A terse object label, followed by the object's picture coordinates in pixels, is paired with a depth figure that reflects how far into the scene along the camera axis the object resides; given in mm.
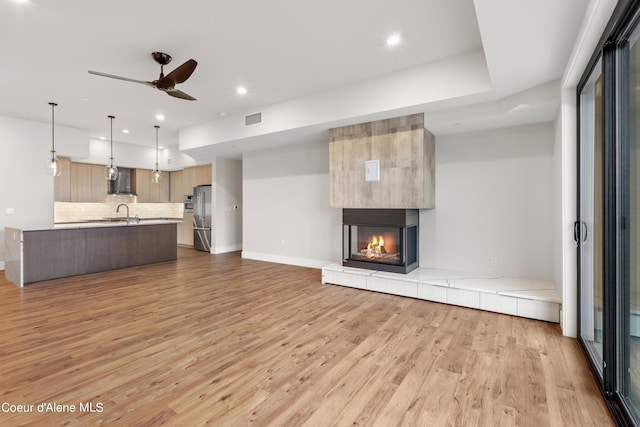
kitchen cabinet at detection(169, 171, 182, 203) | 9297
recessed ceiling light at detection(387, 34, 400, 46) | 3172
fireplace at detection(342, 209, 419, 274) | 4441
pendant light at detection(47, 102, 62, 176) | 4645
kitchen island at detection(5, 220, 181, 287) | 4840
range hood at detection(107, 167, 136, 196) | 8531
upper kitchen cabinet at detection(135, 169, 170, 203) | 9016
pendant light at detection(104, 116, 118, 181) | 5564
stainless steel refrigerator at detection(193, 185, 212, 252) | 8094
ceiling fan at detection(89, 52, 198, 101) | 3229
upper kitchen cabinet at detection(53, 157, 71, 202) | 7184
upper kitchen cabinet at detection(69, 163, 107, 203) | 7652
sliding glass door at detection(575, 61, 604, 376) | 2299
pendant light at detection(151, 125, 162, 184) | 6097
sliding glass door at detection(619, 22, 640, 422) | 1706
